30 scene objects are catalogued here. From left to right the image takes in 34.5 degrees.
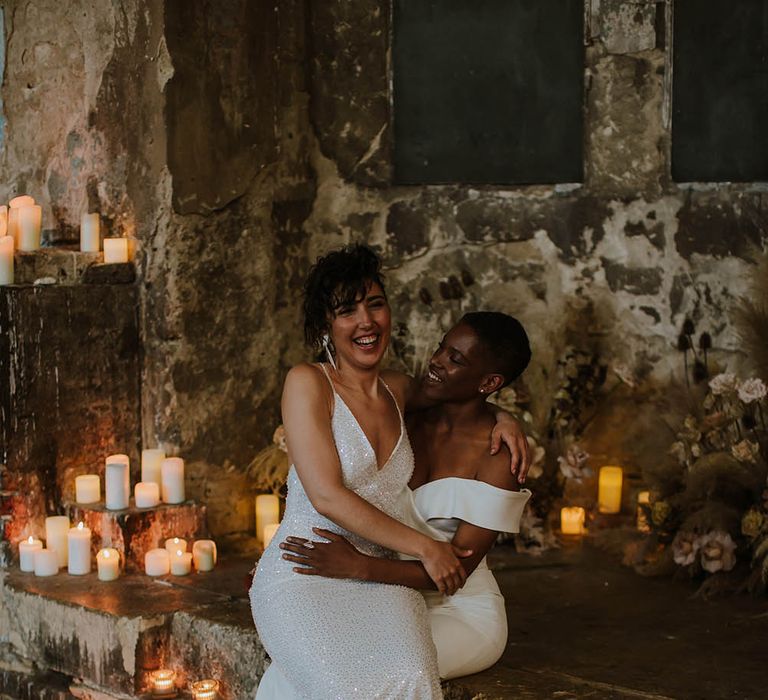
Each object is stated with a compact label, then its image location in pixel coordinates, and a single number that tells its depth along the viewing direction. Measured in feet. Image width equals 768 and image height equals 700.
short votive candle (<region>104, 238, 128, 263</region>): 13.51
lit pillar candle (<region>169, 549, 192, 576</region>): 12.76
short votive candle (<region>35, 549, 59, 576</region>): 12.62
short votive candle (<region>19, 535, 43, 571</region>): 12.71
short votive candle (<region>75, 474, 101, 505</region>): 13.14
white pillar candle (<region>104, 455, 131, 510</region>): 12.92
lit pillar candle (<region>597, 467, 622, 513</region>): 14.23
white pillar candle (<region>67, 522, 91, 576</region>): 12.54
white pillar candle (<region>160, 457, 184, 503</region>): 13.29
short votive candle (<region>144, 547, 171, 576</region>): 12.67
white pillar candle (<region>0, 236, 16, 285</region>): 12.73
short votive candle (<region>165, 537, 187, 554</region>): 12.89
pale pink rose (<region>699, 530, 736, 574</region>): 11.74
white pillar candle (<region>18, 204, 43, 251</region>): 13.29
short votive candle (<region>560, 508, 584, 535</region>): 14.16
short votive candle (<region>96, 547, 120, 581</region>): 12.55
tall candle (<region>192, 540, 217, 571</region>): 12.99
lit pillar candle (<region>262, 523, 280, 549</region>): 13.51
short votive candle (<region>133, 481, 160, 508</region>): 13.14
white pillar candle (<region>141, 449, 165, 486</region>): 13.41
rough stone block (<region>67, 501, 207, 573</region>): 12.89
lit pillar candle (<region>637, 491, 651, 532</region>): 12.77
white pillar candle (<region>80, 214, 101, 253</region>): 13.48
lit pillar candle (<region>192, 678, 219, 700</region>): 10.82
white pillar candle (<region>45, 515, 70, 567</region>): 12.80
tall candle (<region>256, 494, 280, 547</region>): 14.07
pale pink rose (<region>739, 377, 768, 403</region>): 11.65
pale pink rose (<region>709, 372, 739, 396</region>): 12.09
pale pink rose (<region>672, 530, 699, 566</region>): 11.96
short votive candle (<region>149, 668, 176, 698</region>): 11.25
